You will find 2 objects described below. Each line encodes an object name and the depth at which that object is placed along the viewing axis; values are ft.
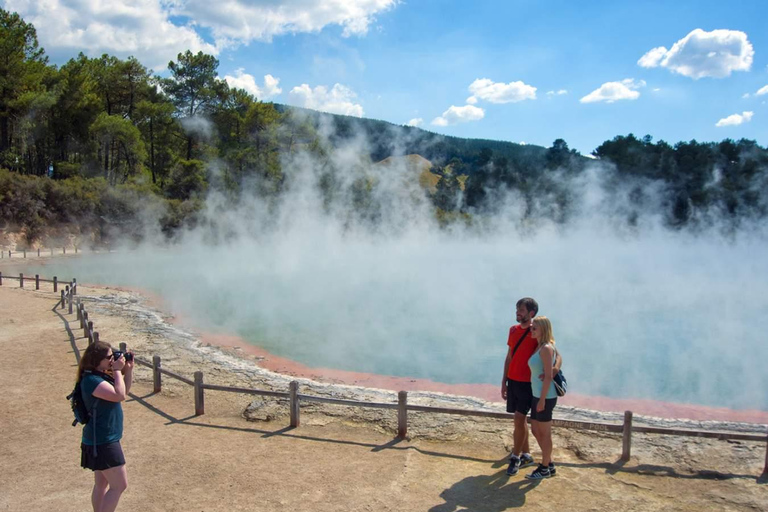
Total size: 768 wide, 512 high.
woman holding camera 9.71
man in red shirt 12.82
